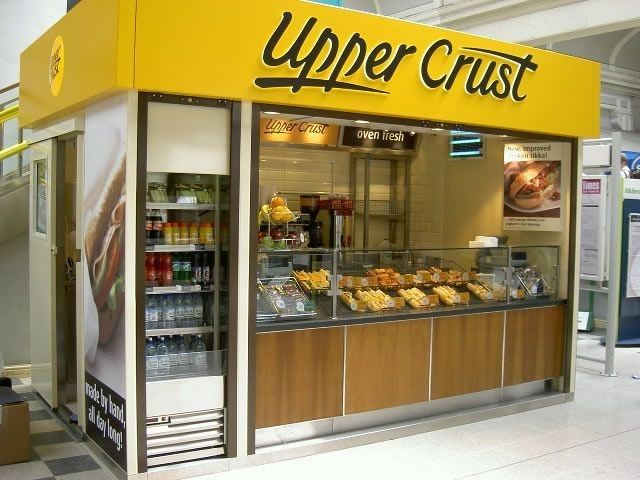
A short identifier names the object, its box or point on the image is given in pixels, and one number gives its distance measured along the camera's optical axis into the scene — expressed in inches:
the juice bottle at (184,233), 187.2
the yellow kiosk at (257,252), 173.5
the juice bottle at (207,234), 189.3
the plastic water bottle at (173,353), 185.5
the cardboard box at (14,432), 187.0
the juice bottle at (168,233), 185.6
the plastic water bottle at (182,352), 185.9
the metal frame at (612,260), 295.7
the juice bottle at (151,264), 185.8
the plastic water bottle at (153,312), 187.3
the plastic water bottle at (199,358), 186.1
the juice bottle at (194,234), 188.9
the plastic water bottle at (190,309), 191.9
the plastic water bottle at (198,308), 193.0
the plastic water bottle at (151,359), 182.6
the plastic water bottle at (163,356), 184.1
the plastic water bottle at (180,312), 191.0
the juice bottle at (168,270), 187.0
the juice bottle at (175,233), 186.4
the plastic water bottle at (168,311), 189.3
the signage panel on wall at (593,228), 343.6
